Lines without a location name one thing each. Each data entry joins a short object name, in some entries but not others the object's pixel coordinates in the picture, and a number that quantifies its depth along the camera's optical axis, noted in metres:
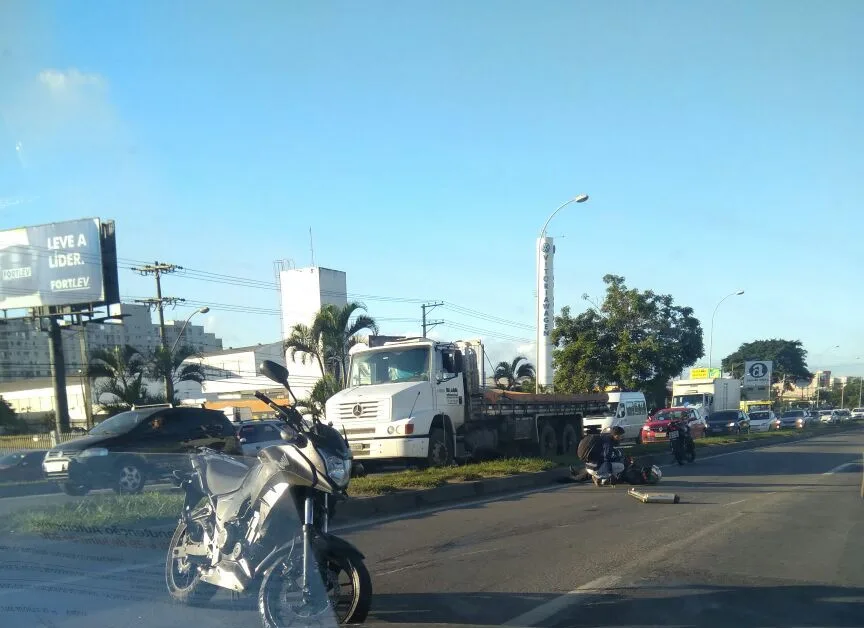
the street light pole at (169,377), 29.85
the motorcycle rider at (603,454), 13.85
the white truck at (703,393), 50.25
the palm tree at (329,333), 32.72
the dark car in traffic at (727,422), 37.75
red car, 30.89
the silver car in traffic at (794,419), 45.49
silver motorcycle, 4.74
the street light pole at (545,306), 28.97
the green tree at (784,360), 96.06
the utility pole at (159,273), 39.44
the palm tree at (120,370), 27.64
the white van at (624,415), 25.41
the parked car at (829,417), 55.25
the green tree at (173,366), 29.75
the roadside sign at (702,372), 74.07
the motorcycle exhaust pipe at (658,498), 11.67
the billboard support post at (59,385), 31.22
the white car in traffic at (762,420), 40.53
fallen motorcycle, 13.98
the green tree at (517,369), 43.12
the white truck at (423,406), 15.16
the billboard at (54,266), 32.75
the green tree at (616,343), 35.66
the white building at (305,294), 55.42
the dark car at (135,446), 5.54
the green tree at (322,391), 30.42
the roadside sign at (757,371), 46.06
